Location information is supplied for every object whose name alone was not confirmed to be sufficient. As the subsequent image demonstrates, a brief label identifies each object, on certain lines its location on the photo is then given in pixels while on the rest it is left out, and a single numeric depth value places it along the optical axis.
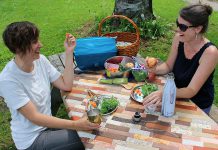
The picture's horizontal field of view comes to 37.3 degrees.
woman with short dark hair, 2.49
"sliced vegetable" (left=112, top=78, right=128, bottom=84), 2.99
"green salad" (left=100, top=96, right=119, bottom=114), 2.59
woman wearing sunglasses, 2.78
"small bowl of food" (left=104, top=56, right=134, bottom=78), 3.07
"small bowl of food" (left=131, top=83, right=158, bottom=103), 2.76
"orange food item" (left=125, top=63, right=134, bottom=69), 3.14
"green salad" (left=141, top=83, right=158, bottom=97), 2.79
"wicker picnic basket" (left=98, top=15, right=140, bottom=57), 3.43
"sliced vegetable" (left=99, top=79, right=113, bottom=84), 3.01
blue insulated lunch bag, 3.25
